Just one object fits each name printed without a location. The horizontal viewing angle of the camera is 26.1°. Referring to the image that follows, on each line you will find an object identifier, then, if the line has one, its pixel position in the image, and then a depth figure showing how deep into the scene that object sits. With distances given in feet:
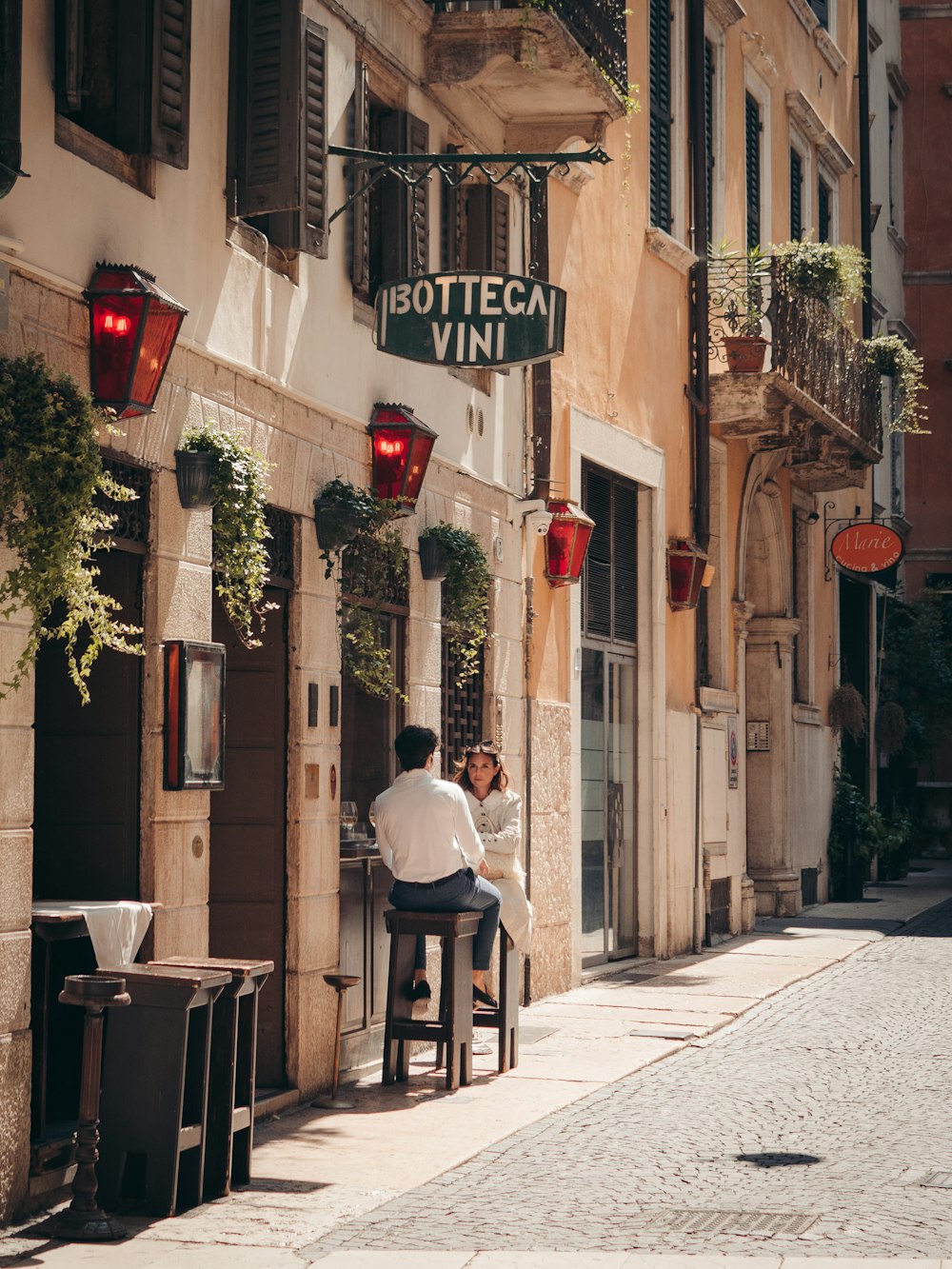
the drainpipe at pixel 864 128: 84.99
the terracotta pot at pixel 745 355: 60.39
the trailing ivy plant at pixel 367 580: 34.71
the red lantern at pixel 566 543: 46.83
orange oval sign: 76.43
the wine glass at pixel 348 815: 36.52
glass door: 51.42
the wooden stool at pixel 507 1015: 35.76
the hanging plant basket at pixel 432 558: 39.06
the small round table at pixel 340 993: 31.76
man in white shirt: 33.27
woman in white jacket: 37.47
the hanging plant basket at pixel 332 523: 33.96
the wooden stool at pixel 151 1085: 24.02
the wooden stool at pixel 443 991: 33.22
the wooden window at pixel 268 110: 31.12
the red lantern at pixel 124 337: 25.79
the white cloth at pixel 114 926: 25.53
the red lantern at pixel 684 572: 56.44
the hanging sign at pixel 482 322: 33.30
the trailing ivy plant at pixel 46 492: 23.32
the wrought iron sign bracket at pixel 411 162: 32.65
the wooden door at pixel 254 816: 33.12
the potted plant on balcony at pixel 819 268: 63.62
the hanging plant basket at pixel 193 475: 28.58
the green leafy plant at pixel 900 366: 74.28
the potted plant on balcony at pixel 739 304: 60.44
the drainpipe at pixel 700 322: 59.52
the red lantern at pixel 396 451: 36.65
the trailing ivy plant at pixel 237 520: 29.14
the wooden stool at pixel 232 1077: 25.20
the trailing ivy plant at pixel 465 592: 39.75
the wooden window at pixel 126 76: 27.63
